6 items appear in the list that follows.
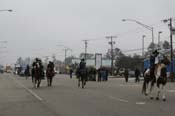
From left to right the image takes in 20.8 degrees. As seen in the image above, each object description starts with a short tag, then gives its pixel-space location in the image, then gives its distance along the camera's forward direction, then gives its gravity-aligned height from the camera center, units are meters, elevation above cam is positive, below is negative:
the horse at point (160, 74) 21.34 +0.22
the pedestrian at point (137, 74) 55.42 +0.48
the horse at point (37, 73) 34.19 +0.34
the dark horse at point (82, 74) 33.98 +0.31
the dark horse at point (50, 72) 36.47 +0.48
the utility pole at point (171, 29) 57.88 +6.71
